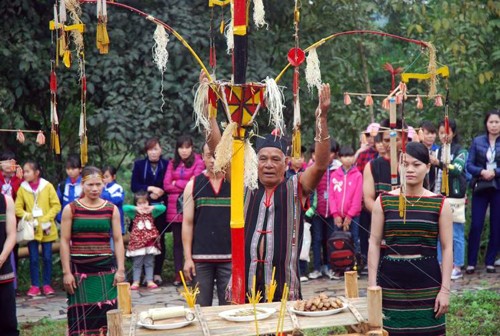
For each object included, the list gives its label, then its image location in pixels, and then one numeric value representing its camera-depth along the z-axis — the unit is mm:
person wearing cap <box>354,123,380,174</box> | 10328
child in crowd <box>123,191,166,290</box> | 9812
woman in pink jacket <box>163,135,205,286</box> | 9617
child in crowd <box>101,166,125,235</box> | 9852
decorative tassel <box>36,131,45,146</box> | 6912
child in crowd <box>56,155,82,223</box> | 9672
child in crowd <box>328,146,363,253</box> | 9969
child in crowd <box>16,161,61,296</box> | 9633
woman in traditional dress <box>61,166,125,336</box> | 6652
